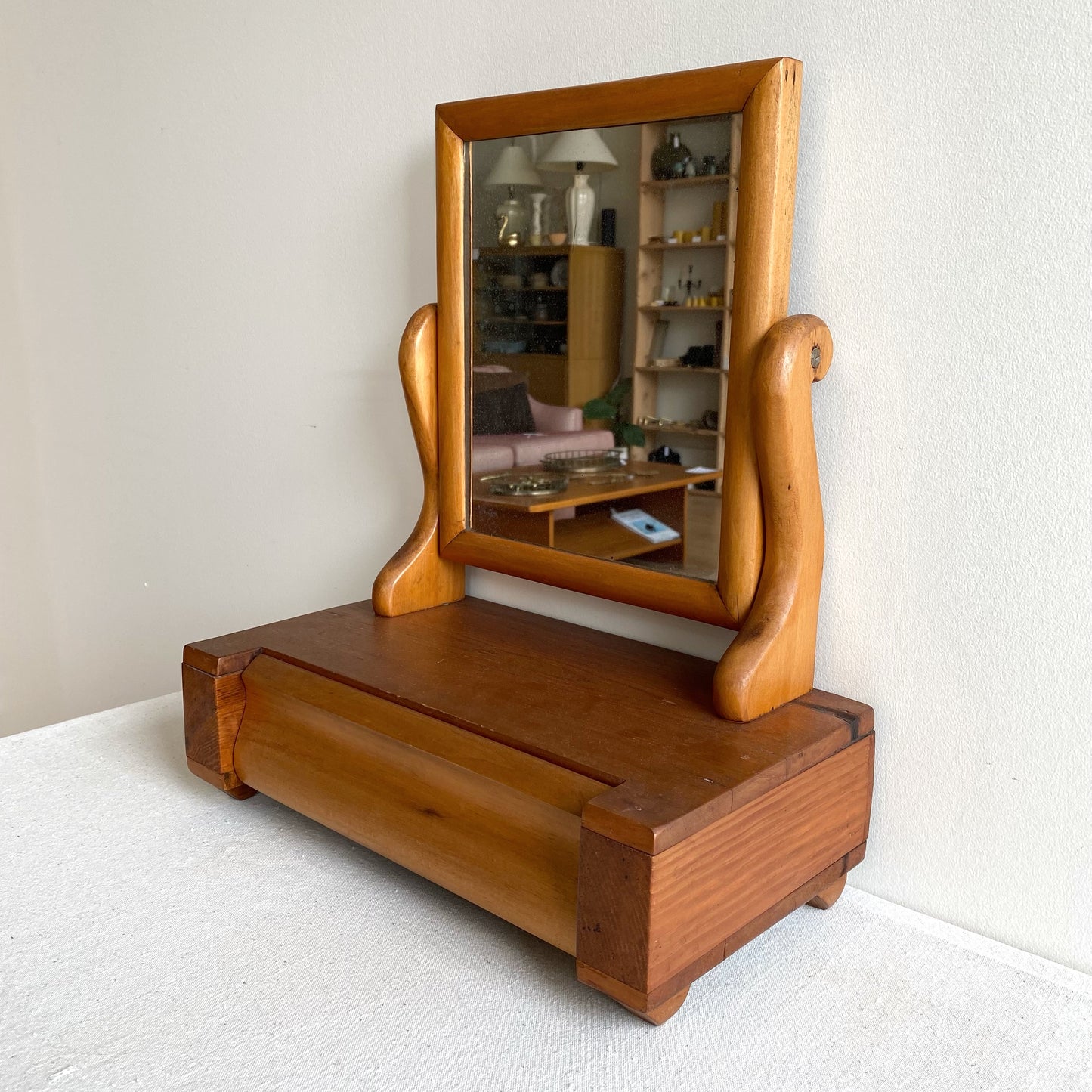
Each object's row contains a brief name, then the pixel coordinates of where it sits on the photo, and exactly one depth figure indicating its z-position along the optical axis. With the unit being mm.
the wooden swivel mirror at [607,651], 954
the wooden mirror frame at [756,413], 1070
